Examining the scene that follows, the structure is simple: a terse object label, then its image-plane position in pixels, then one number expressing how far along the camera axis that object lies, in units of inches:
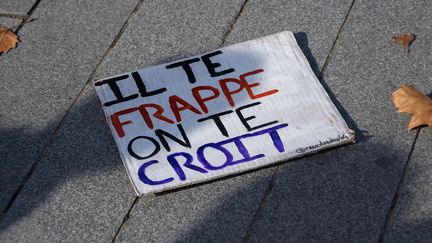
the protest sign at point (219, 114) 109.3
